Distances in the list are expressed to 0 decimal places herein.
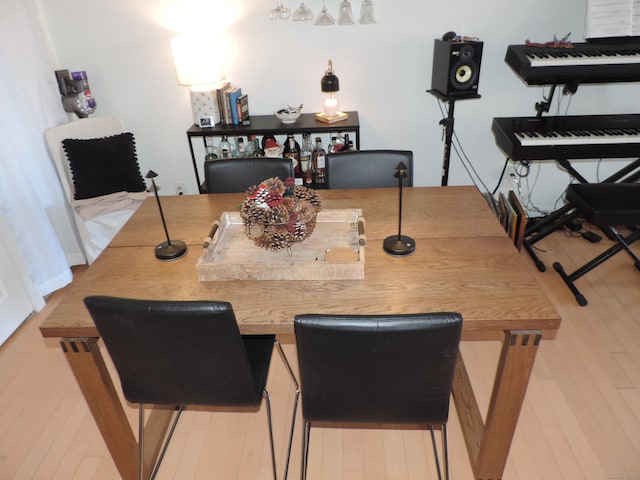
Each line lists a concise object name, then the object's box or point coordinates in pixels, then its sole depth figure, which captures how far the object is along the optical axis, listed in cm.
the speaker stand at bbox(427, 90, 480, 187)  285
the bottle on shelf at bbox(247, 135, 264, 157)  317
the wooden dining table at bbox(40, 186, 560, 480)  147
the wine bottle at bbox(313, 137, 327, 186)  308
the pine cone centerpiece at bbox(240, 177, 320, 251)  161
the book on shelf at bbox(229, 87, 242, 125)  303
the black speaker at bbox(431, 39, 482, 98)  272
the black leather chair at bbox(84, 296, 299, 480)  130
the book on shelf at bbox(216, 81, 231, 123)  303
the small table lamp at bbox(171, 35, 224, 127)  281
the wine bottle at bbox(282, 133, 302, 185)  317
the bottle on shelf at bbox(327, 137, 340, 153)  314
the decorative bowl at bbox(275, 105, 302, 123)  302
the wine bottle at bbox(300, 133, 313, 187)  314
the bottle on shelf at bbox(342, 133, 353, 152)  314
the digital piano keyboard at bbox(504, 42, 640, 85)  260
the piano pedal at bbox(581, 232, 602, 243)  323
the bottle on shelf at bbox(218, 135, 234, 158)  319
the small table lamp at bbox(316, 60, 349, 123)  298
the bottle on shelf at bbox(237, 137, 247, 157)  324
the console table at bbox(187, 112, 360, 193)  296
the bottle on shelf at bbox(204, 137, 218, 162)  319
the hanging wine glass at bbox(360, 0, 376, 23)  288
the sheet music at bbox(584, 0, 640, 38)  270
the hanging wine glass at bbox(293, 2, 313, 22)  286
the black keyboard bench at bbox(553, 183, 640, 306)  243
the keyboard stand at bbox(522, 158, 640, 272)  296
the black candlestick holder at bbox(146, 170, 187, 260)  178
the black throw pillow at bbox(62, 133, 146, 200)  289
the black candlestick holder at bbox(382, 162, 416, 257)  173
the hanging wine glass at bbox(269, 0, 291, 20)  283
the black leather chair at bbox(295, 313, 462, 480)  119
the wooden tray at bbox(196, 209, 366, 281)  162
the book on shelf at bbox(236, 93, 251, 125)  308
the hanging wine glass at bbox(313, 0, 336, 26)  290
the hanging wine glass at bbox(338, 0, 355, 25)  288
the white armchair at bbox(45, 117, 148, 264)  290
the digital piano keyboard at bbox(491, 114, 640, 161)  267
